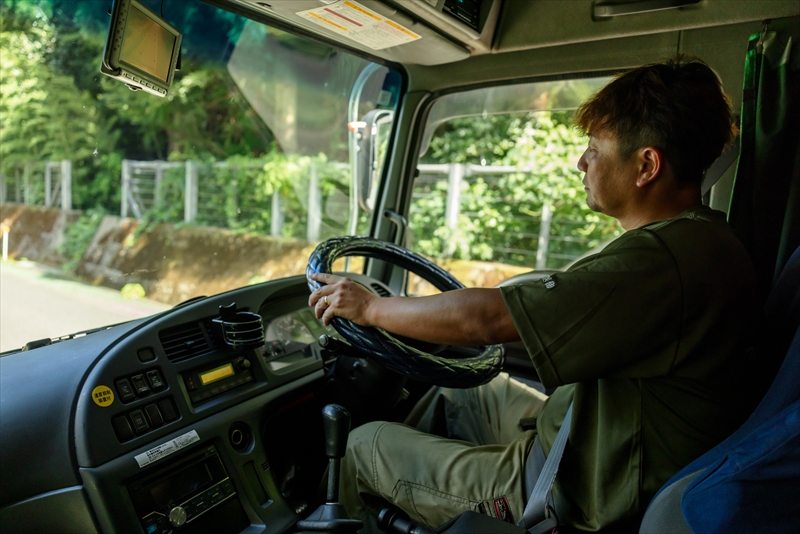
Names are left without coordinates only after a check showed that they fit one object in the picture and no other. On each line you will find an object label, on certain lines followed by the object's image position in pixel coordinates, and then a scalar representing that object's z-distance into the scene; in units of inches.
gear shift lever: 60.2
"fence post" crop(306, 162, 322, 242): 125.7
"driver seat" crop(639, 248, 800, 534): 34.3
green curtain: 70.2
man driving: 44.8
